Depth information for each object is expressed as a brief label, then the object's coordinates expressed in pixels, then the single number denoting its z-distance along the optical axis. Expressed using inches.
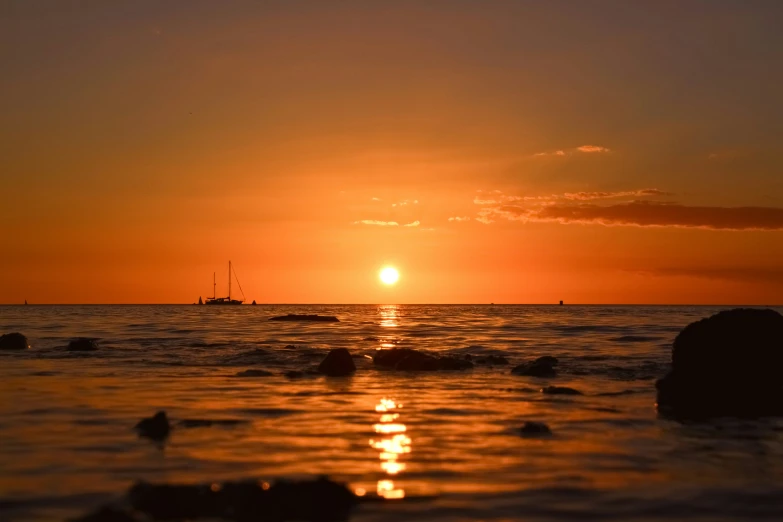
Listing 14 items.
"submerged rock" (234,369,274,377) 966.4
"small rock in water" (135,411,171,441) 522.9
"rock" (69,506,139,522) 309.1
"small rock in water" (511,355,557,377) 1003.9
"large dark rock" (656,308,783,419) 799.7
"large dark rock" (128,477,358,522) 331.9
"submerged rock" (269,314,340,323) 3382.1
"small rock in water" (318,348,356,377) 1011.9
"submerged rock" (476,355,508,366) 1171.9
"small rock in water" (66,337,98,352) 1327.4
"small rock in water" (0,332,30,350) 1387.8
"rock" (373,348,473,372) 1087.6
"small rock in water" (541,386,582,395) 800.9
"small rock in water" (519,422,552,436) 551.8
